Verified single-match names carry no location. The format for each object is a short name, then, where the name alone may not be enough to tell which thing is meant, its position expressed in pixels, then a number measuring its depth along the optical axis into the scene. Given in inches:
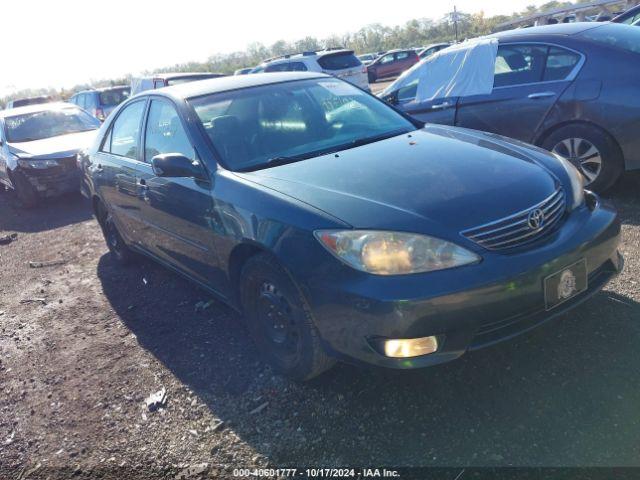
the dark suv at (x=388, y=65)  1117.7
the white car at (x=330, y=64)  598.2
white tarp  220.7
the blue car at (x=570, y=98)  184.9
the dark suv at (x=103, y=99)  660.7
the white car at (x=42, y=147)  335.3
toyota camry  95.7
